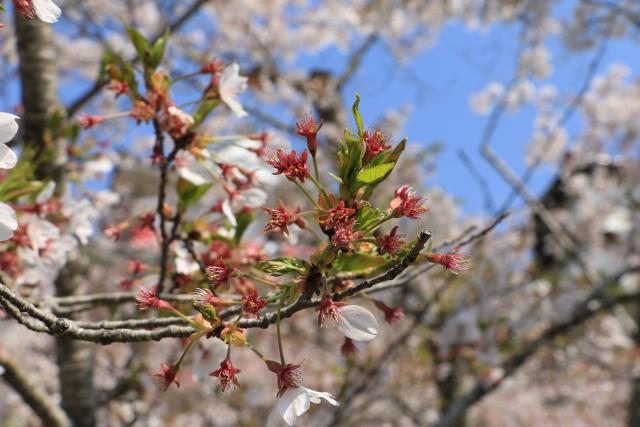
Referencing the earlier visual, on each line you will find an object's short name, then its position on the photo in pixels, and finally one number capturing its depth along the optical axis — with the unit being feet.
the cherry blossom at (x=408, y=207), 1.32
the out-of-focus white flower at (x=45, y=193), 1.70
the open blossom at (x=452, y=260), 1.31
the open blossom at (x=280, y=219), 1.33
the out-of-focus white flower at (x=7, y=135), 1.20
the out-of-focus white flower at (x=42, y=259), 1.64
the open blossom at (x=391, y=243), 1.31
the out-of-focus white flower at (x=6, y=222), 1.20
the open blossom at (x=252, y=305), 1.29
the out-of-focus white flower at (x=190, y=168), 1.62
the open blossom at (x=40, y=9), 1.24
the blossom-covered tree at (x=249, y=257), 1.31
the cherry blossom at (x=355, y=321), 1.30
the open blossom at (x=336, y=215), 1.29
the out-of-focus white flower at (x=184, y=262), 1.67
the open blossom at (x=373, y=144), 1.31
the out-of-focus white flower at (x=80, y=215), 1.80
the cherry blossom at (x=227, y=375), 1.32
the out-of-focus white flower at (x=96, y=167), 2.24
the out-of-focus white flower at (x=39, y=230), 1.65
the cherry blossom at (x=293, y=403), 1.29
